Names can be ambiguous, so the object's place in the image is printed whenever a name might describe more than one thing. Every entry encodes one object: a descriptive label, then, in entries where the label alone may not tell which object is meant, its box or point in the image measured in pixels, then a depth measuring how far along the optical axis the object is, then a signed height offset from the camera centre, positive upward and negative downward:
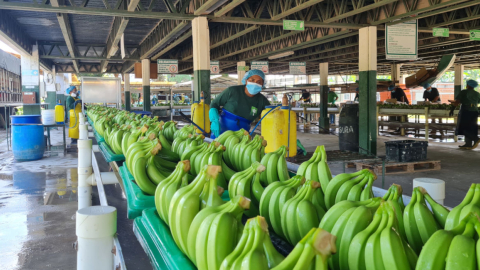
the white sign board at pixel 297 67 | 19.45 +2.12
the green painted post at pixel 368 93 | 9.94 +0.37
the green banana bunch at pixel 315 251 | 0.77 -0.29
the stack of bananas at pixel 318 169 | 1.62 -0.27
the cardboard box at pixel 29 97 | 16.62 +0.64
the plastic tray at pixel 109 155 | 3.34 -0.40
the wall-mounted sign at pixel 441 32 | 10.46 +2.07
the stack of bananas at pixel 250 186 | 1.53 -0.32
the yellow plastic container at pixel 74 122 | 11.64 -0.35
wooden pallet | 7.78 -1.28
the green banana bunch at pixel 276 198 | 1.34 -0.32
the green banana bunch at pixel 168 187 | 1.52 -0.32
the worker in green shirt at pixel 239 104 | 5.41 +0.08
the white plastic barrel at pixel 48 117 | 10.63 -0.15
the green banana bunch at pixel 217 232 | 1.00 -0.34
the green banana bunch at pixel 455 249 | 0.76 -0.30
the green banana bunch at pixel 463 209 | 0.99 -0.27
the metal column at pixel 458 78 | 21.38 +1.62
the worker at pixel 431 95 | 17.53 +0.53
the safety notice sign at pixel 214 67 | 16.41 +1.88
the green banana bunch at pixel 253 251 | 0.84 -0.33
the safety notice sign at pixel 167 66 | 15.58 +1.81
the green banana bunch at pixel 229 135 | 2.64 -0.18
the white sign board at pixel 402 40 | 9.72 +1.73
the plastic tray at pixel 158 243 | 1.24 -0.49
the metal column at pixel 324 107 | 18.31 +0.04
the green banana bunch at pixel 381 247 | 0.86 -0.33
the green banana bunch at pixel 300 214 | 1.18 -0.34
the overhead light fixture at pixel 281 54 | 16.85 +2.49
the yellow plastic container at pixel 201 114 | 9.33 -0.12
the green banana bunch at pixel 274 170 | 1.78 -0.29
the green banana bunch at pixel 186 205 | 1.26 -0.33
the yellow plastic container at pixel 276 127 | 5.11 -0.25
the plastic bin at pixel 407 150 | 8.05 -0.93
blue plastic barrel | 9.40 -0.61
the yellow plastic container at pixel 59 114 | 11.56 -0.09
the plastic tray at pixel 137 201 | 1.83 -0.45
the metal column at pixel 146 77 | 18.16 +1.59
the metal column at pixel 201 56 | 9.59 +1.36
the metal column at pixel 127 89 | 23.77 +1.40
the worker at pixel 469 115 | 10.95 -0.26
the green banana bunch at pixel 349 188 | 1.34 -0.29
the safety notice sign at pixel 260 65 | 18.91 +2.20
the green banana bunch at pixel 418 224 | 1.06 -0.33
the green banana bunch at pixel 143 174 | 1.96 -0.33
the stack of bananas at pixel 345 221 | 1.00 -0.31
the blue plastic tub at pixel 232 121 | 5.58 -0.18
